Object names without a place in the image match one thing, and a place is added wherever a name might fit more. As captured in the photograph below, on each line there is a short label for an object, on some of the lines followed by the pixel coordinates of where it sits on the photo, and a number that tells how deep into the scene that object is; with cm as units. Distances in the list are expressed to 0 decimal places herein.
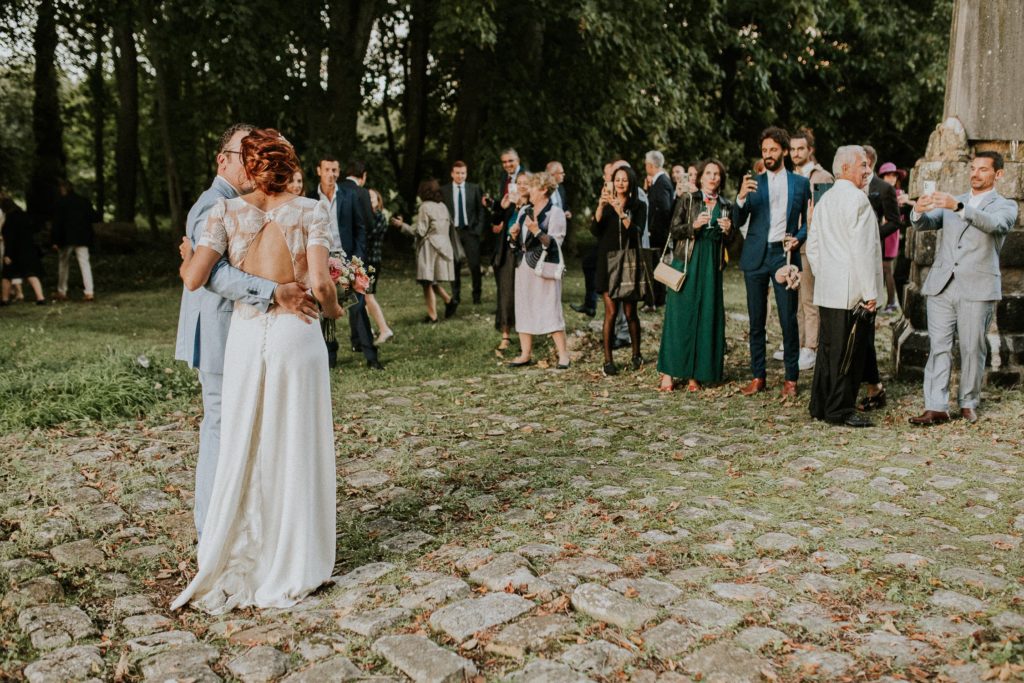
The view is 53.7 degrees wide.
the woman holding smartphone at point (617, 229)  1027
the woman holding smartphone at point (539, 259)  1066
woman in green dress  944
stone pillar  940
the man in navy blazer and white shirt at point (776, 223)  912
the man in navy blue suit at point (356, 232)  1084
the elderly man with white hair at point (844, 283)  798
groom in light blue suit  507
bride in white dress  466
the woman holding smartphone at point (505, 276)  1203
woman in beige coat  1388
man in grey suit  794
